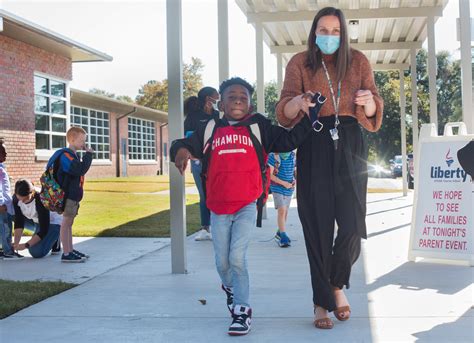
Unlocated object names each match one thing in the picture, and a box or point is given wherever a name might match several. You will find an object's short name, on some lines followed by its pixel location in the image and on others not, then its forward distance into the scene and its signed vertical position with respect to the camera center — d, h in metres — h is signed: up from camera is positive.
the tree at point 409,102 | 61.51 +6.46
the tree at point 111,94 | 95.81 +11.86
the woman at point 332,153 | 4.17 +0.11
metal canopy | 13.81 +3.44
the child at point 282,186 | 8.25 -0.19
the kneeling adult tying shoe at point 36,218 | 7.59 -0.48
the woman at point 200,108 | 8.32 +0.81
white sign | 6.70 -0.38
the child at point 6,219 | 7.47 -0.48
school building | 16.44 +2.33
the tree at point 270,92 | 83.27 +10.29
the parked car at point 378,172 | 50.31 -0.22
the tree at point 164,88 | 61.89 +8.15
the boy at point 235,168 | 4.18 +0.02
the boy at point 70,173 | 6.95 +0.02
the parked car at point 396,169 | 45.91 -0.01
